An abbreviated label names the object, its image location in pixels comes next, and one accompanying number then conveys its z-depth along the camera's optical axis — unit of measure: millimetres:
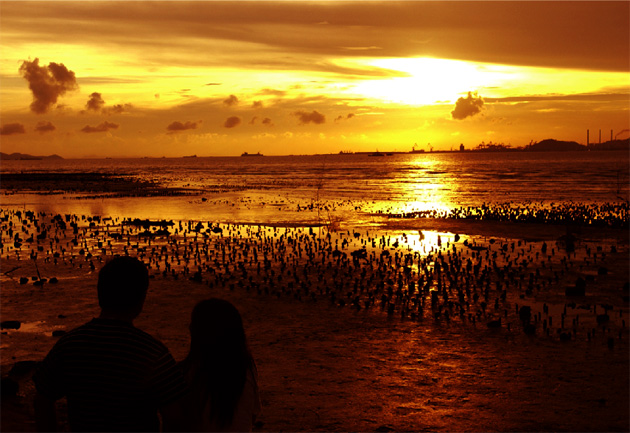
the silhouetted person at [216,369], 3545
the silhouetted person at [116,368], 3488
